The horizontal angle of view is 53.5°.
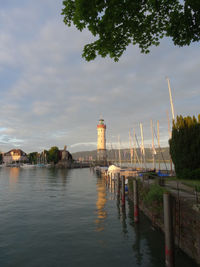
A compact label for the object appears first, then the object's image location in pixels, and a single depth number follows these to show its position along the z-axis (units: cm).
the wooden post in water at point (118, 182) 2562
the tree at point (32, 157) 16366
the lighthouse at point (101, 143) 11329
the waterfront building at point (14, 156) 17501
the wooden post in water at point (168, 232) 896
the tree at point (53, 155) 14050
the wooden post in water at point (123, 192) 2105
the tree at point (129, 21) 886
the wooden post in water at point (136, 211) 1609
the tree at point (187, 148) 2291
